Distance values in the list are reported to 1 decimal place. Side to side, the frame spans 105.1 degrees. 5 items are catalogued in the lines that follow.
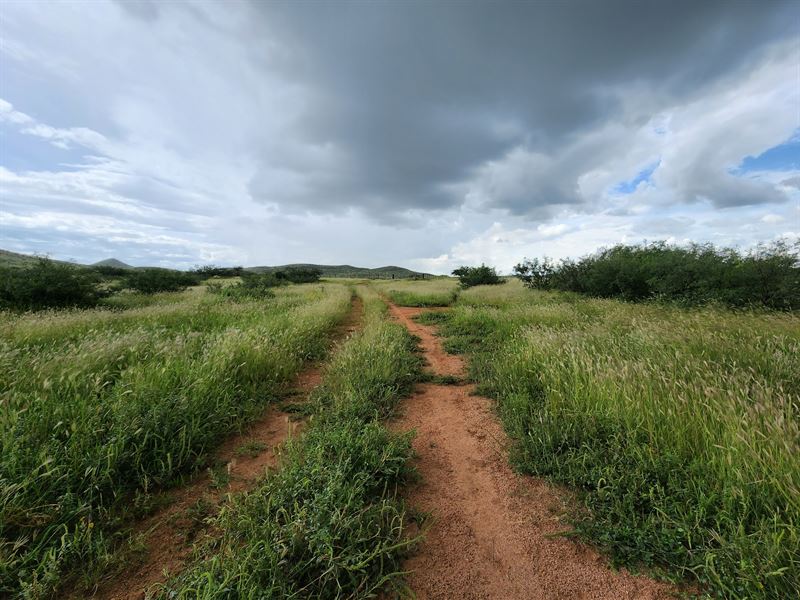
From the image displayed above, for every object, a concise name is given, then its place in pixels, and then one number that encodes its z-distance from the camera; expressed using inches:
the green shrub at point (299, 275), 1833.5
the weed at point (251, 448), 144.8
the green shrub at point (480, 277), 1169.4
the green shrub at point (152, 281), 818.7
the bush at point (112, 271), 1213.7
